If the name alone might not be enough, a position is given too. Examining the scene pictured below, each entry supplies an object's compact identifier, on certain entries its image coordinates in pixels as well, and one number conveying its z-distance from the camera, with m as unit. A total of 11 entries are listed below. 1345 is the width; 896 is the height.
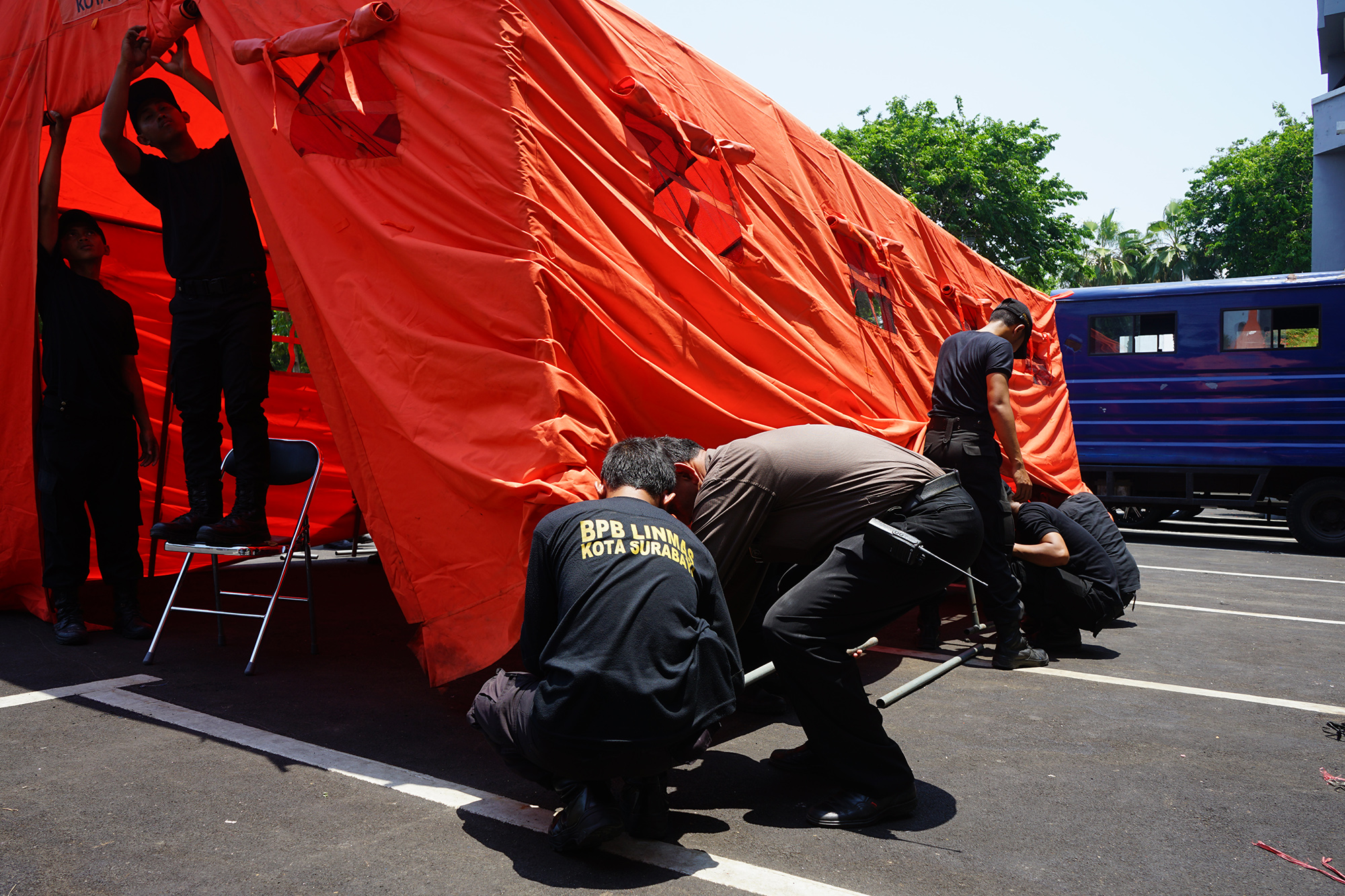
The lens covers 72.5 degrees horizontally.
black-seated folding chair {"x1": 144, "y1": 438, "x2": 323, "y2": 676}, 4.30
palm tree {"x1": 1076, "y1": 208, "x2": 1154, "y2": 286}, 42.53
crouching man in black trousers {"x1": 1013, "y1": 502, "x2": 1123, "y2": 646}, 5.20
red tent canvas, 3.26
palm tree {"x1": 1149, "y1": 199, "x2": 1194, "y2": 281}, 41.19
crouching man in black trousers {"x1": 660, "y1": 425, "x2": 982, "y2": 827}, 2.89
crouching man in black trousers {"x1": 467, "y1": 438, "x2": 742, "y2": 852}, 2.45
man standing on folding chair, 4.25
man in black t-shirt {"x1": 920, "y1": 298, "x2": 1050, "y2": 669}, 4.89
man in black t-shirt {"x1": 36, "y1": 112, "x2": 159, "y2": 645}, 4.82
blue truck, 10.19
